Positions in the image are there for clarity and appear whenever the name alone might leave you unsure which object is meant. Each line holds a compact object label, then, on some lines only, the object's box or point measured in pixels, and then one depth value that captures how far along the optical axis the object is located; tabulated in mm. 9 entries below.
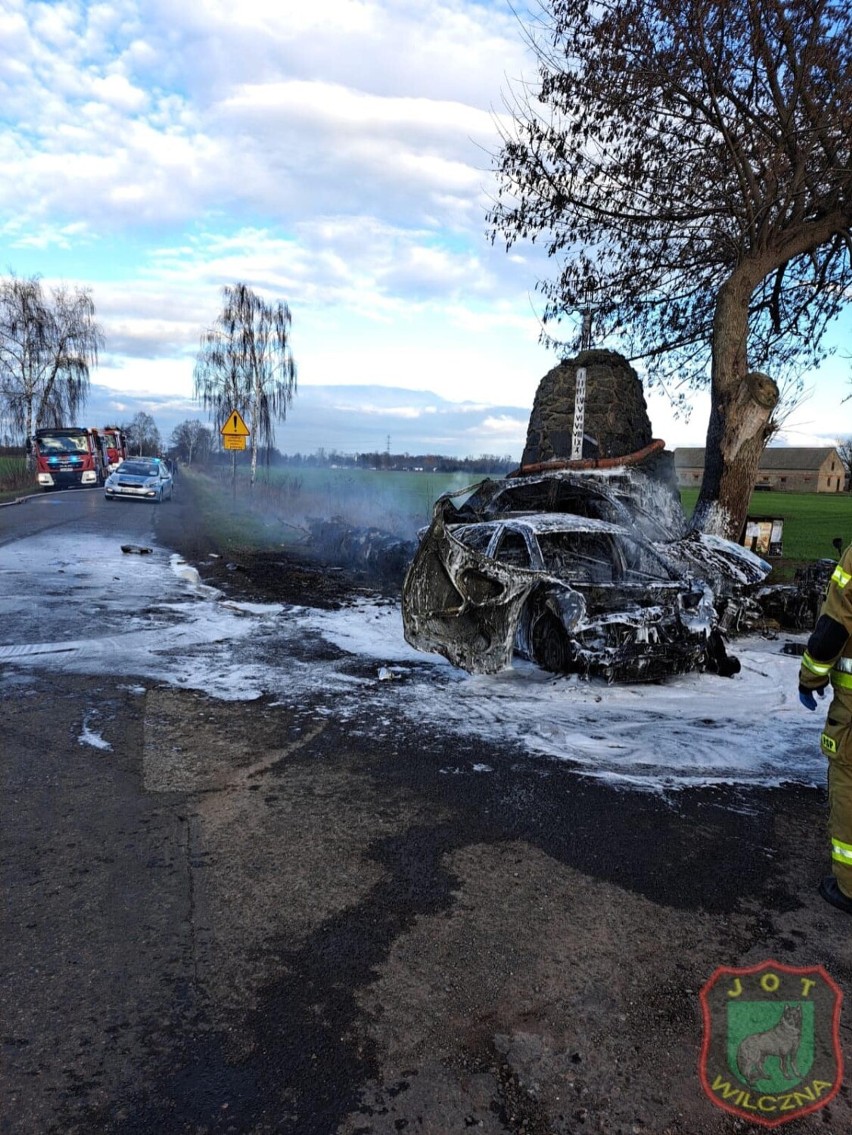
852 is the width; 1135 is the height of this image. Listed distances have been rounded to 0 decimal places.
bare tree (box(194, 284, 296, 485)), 31828
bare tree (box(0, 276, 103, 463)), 38250
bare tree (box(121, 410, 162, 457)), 133225
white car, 25906
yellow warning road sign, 22969
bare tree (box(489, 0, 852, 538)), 10836
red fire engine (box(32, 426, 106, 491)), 31172
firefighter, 3242
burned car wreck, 6383
